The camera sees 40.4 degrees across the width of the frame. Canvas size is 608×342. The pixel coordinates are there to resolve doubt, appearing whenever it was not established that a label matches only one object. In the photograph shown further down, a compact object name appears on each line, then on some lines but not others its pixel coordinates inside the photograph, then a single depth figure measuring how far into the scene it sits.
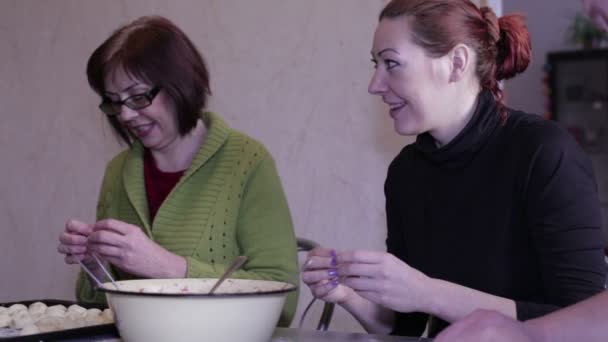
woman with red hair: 1.32
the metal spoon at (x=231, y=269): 1.07
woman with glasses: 1.76
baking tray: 1.10
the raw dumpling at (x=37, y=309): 1.31
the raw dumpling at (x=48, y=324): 1.18
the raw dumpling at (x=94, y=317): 1.24
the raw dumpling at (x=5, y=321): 1.23
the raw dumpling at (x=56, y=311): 1.29
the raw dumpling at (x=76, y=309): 1.33
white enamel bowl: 0.98
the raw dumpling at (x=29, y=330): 1.15
